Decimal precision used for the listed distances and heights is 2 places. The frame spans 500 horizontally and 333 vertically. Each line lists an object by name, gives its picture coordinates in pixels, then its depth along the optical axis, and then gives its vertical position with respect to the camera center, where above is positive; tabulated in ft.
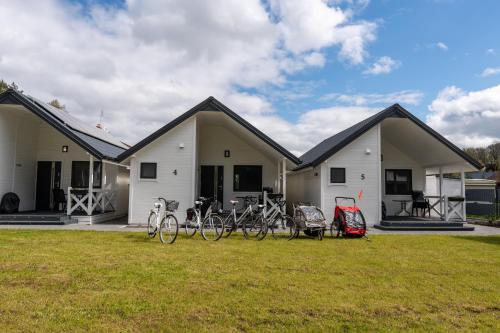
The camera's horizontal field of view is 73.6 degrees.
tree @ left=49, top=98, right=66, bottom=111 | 118.57 +30.32
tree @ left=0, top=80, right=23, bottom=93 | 96.78 +29.99
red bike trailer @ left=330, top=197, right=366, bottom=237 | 30.68 -2.95
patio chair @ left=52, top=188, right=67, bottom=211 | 42.47 -1.07
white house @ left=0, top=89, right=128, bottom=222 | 39.91 +2.95
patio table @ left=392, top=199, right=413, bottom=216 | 46.91 -2.40
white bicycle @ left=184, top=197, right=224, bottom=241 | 27.99 -3.02
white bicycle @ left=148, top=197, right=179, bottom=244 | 26.88 -2.98
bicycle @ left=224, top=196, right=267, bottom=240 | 28.89 -2.89
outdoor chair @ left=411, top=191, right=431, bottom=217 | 44.54 -1.36
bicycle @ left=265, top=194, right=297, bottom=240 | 29.81 -3.22
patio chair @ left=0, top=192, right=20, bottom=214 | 39.18 -1.92
